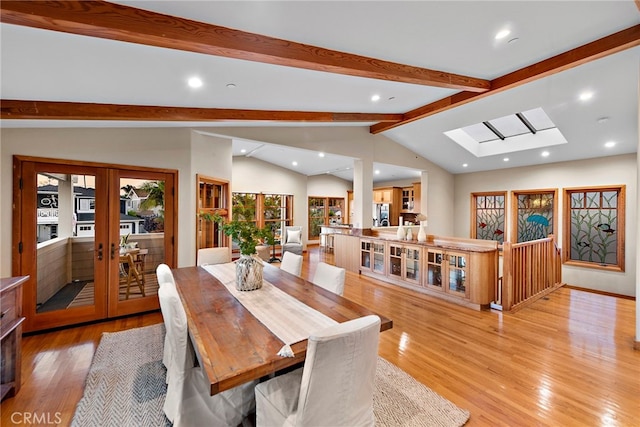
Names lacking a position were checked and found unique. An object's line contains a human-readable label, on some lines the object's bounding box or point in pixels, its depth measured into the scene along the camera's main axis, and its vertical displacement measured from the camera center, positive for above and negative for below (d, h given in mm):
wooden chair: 3498 -730
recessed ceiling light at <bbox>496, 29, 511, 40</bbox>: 2364 +1605
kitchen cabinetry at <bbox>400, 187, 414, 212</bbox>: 9273 +481
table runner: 1551 -682
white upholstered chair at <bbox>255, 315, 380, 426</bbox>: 1229 -858
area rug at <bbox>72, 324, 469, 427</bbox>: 1829 -1406
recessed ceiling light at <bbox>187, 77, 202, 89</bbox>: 2484 +1249
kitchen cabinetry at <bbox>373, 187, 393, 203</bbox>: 9305 +632
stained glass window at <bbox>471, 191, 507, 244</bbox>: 7219 -69
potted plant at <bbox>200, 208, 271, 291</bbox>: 2297 -354
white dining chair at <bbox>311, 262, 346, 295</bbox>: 2381 -603
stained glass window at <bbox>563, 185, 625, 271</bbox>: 5438 -312
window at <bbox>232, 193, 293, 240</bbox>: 8398 +130
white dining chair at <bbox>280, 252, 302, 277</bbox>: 2983 -578
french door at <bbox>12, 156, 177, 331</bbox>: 2945 -287
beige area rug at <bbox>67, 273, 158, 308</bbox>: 3256 -1019
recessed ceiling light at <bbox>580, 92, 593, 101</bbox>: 3670 +1619
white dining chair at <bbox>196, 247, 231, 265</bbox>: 3529 -571
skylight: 5113 +1697
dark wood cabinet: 1914 -939
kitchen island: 3877 -885
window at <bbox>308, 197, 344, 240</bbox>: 9992 +37
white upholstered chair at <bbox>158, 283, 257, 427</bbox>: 1572 -1124
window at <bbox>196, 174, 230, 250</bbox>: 4277 +137
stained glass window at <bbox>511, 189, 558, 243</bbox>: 6285 -37
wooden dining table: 1250 -694
